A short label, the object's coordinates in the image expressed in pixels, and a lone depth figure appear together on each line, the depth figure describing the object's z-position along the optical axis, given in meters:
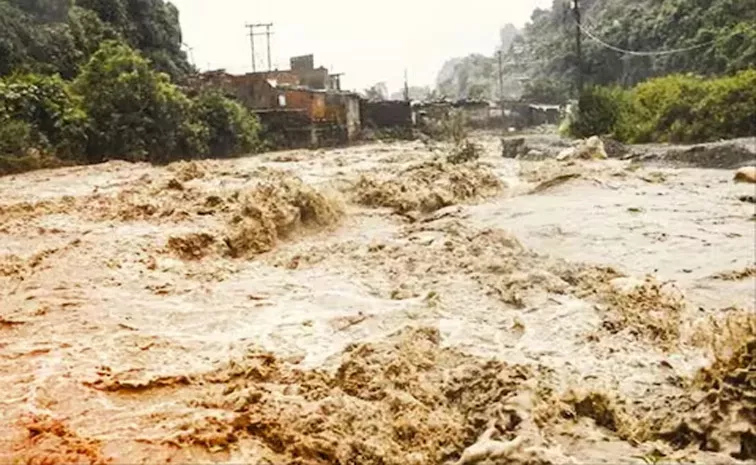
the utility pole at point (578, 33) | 29.14
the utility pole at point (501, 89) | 57.97
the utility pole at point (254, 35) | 44.44
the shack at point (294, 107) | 31.98
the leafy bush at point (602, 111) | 24.78
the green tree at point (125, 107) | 21.98
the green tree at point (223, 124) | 26.26
